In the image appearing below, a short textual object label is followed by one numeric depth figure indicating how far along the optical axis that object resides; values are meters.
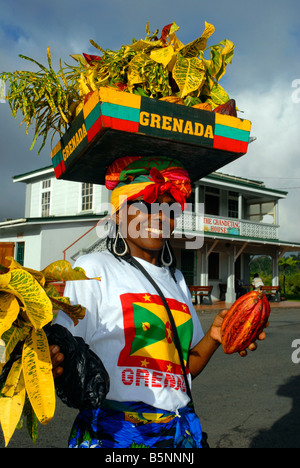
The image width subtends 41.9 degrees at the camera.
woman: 1.50
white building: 17.06
